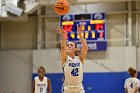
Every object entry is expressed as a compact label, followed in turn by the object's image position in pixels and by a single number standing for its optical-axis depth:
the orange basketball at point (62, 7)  8.60
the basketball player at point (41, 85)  11.65
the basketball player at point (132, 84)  11.41
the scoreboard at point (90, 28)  13.92
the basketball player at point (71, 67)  6.90
